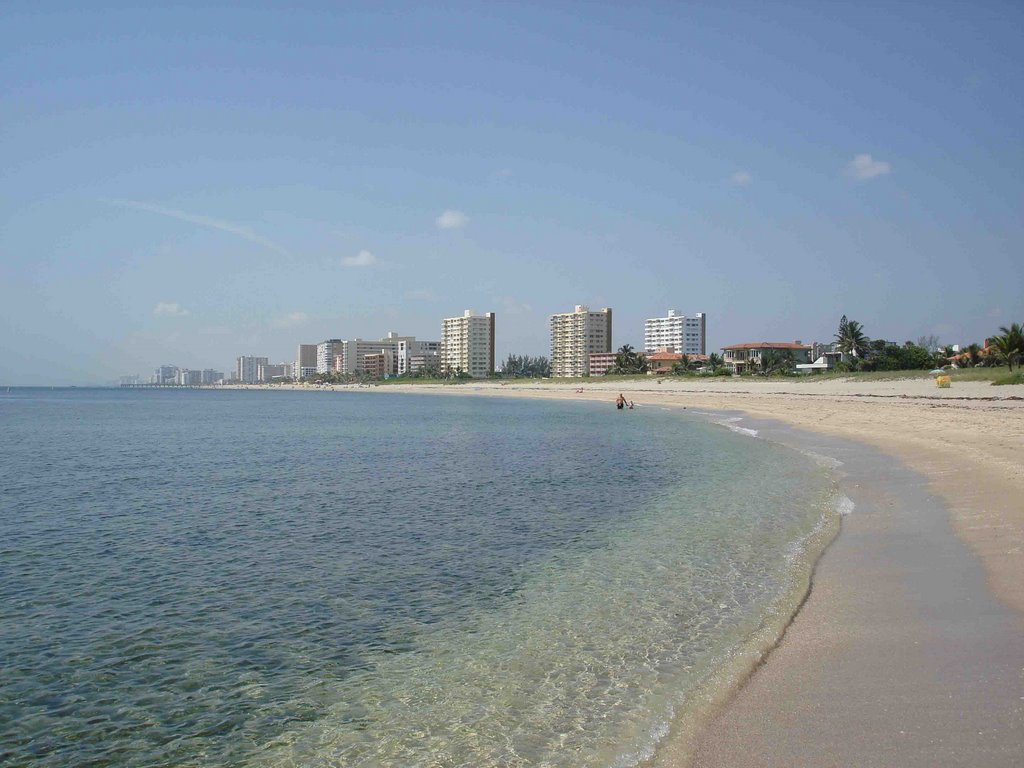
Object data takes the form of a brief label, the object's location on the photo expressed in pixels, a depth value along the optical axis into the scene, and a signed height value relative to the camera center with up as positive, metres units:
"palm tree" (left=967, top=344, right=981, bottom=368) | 79.32 +1.20
